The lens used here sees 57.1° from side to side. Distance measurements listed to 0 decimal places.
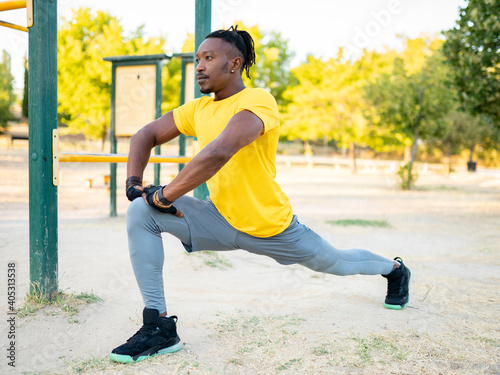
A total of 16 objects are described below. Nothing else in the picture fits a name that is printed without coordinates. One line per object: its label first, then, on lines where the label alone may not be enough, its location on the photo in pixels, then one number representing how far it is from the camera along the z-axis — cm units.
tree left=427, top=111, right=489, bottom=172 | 2472
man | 221
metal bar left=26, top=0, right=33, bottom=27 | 274
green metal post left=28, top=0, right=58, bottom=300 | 277
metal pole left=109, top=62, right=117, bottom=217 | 754
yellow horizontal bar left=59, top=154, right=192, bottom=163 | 287
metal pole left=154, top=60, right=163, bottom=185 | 698
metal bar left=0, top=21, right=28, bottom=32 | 321
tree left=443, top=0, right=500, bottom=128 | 868
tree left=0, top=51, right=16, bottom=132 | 2681
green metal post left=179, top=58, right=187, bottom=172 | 661
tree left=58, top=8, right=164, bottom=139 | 2194
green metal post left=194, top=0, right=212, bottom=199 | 443
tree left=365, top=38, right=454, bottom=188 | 1542
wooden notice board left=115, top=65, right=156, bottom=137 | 730
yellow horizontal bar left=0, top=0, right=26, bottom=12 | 279
